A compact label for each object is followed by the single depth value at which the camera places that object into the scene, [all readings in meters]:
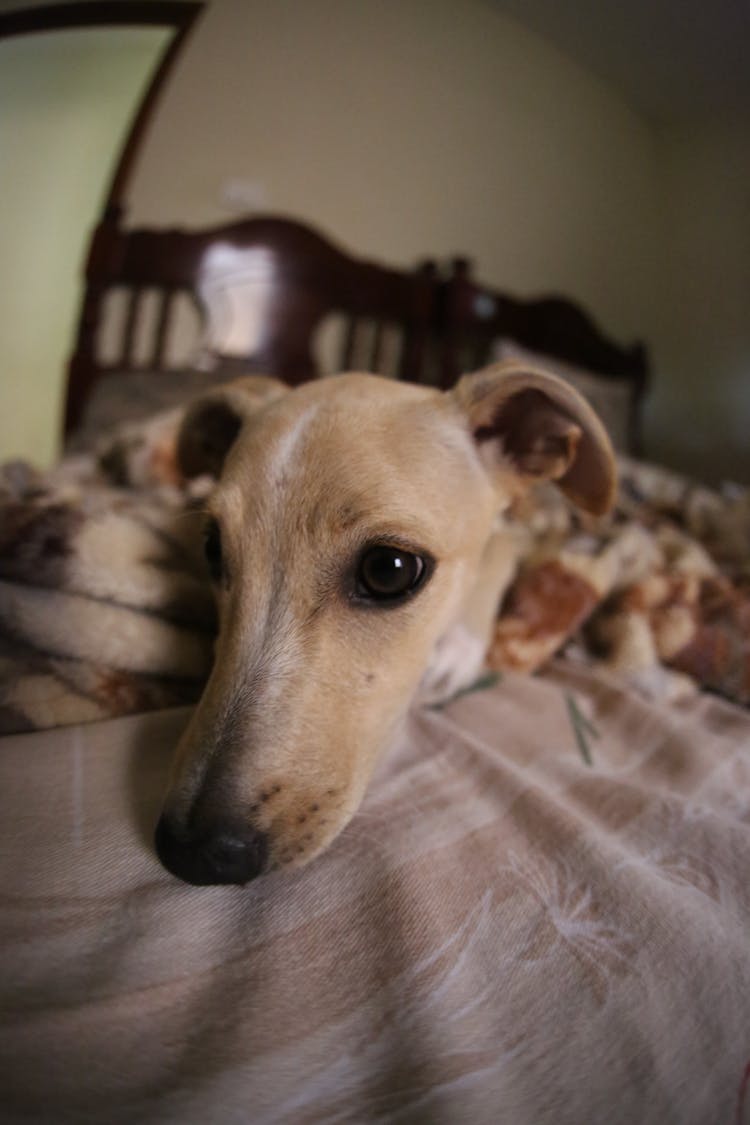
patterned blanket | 0.20
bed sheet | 0.13
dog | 0.17
